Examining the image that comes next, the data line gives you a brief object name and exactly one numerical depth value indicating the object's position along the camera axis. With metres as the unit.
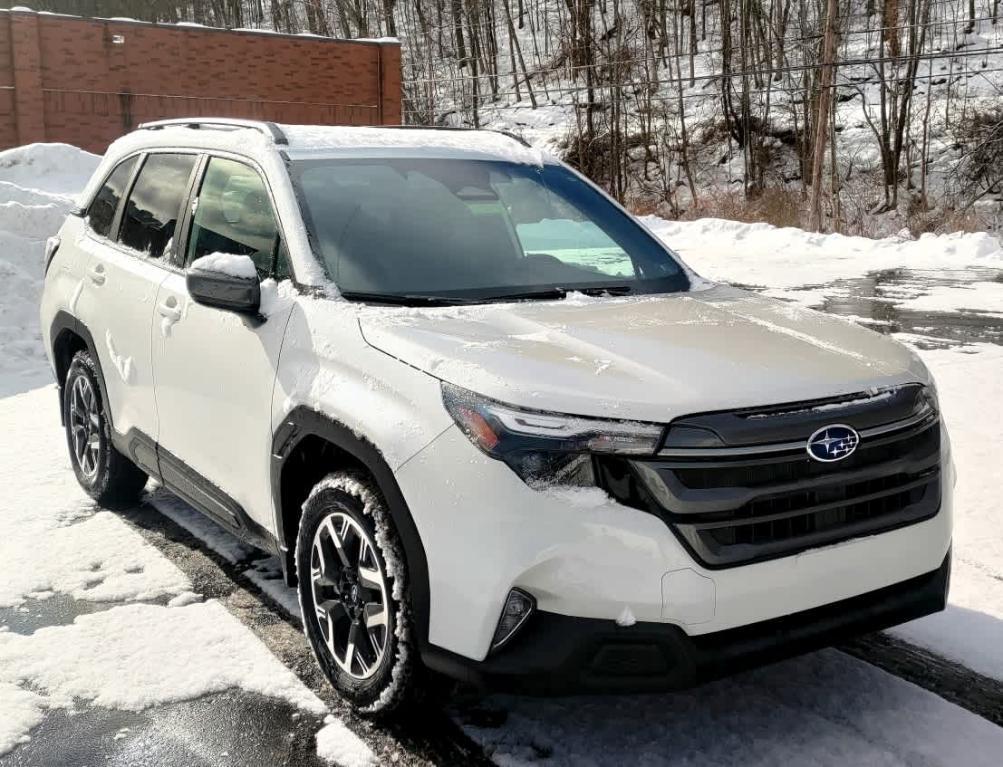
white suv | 2.53
